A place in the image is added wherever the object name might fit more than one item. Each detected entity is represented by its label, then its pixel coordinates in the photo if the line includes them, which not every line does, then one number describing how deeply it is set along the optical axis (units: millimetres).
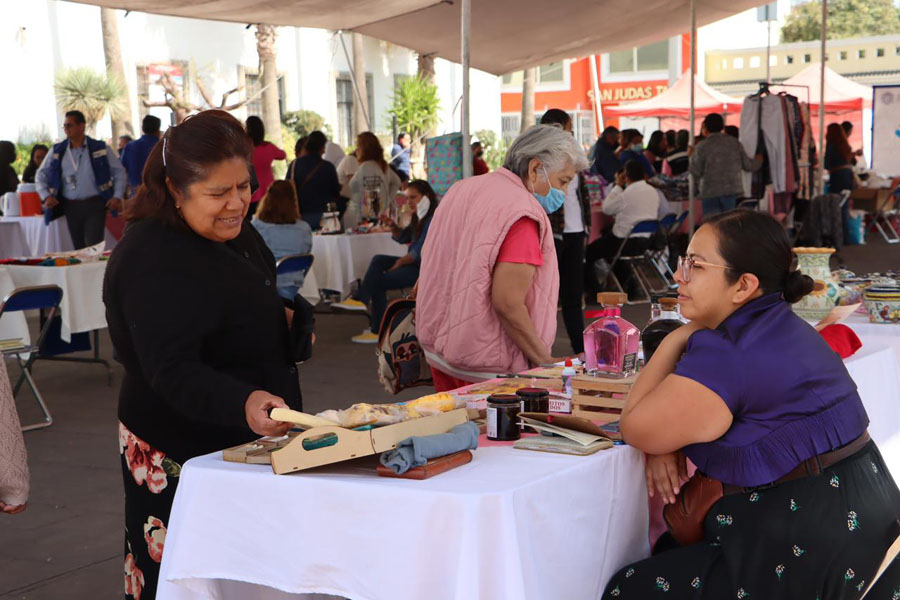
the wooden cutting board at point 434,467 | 1956
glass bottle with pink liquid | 2561
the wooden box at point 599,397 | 2449
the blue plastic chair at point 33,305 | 5547
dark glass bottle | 2746
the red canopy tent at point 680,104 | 19141
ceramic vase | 3537
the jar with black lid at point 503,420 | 2266
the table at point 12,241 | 10578
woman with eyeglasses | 2057
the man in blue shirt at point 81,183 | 9289
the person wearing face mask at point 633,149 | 11469
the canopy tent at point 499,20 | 7789
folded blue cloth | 1958
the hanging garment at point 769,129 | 11000
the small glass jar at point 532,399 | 2422
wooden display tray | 1978
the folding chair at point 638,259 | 9383
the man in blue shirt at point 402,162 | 12886
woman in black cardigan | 2164
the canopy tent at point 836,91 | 19281
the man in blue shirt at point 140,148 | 10359
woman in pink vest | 3260
